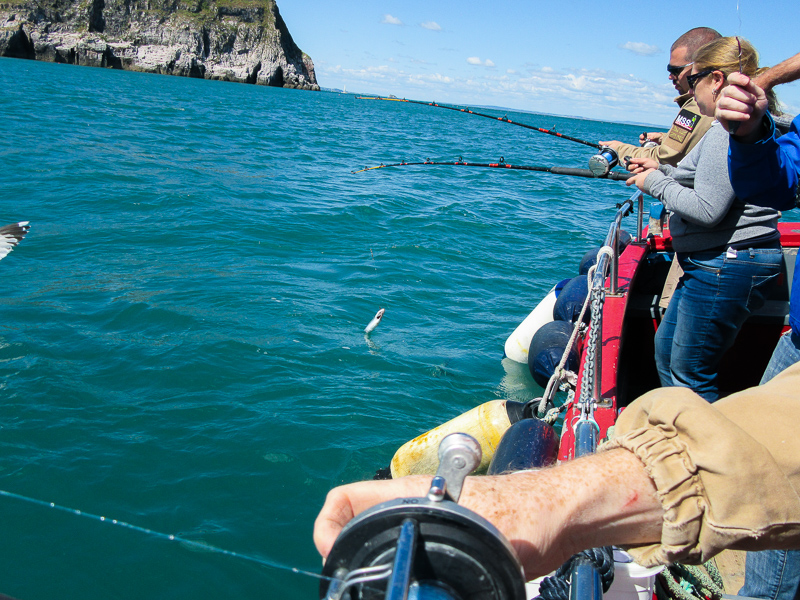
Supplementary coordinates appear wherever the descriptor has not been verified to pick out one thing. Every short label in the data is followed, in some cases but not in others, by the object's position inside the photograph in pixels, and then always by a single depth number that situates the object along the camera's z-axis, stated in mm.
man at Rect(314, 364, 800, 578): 1021
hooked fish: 6973
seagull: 5930
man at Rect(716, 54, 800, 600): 1873
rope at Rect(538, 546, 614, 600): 1454
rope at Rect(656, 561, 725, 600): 2045
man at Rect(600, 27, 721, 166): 3297
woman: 2613
